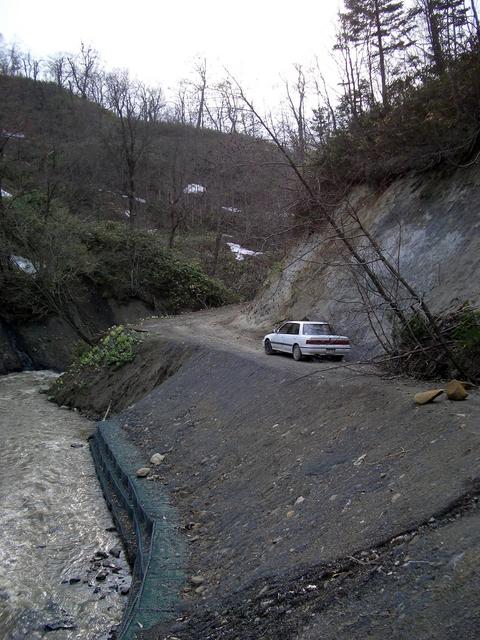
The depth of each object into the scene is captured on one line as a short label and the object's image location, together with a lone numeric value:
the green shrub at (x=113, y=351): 20.86
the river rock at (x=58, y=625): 6.28
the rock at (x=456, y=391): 7.29
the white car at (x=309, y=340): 15.49
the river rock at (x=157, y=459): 10.83
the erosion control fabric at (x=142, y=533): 5.67
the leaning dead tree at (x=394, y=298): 8.87
